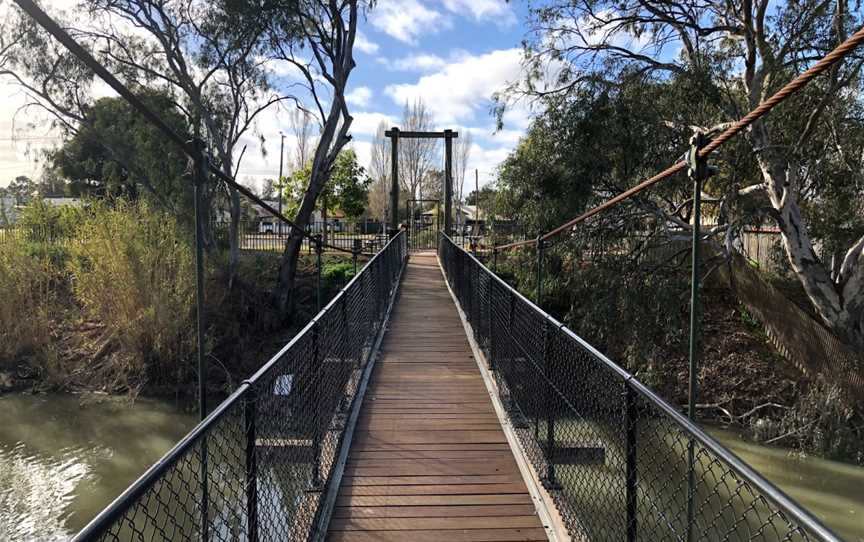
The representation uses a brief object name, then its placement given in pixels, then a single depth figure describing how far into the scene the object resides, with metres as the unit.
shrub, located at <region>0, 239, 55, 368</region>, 11.01
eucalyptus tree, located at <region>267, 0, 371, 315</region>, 12.91
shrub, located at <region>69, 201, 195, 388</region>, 10.28
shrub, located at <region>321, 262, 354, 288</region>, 14.65
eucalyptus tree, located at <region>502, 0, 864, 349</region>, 8.35
